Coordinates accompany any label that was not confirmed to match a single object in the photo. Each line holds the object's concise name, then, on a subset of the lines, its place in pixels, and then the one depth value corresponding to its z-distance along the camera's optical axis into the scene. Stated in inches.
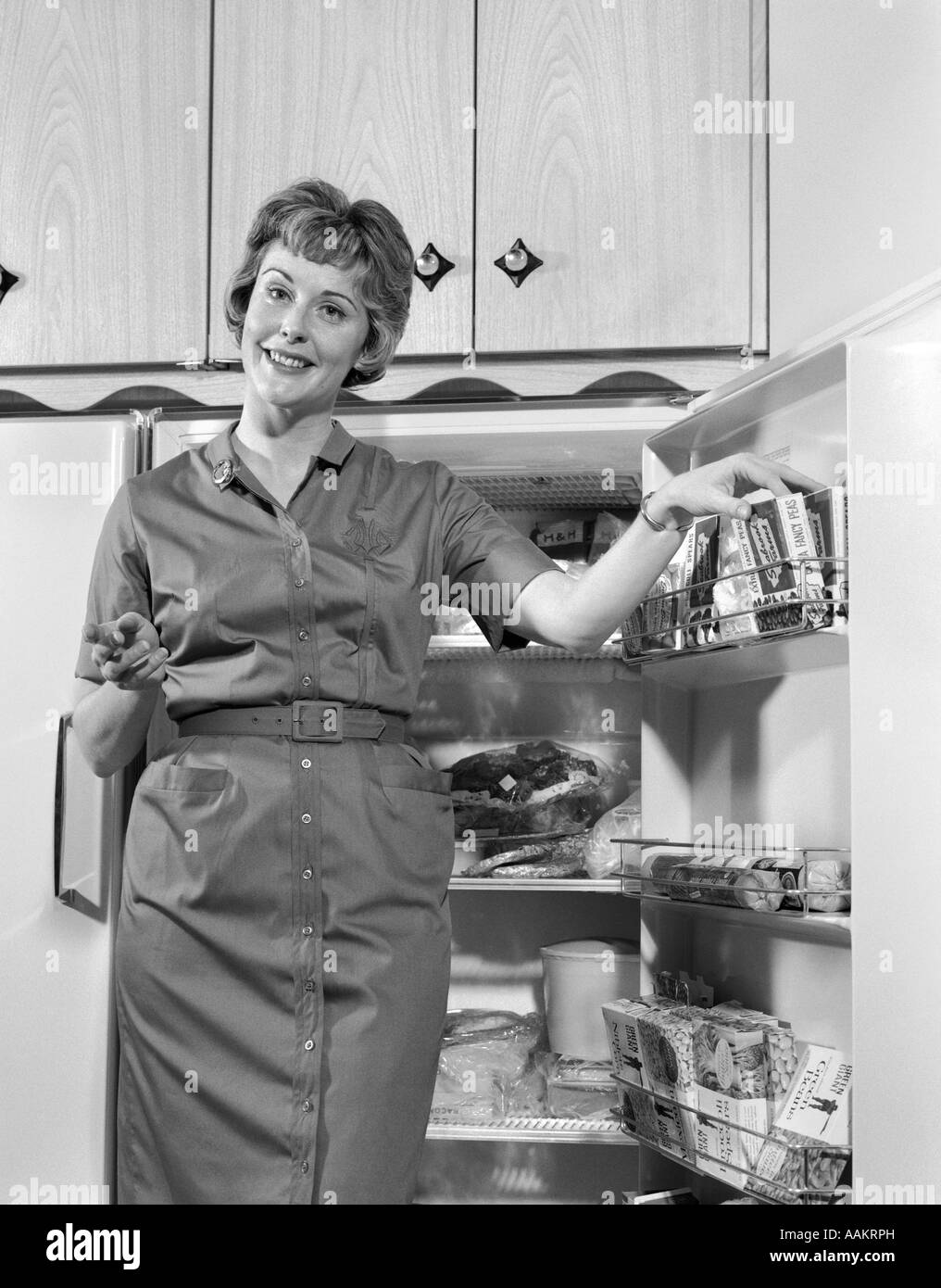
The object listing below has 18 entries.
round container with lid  86.7
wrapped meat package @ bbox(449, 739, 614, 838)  89.4
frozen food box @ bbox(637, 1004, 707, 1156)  64.6
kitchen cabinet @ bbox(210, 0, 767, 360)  77.2
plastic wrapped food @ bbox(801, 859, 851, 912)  57.5
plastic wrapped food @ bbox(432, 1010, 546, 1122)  85.7
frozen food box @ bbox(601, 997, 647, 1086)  69.5
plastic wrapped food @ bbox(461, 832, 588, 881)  85.7
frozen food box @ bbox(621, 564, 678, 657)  69.4
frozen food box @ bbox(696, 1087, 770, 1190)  60.2
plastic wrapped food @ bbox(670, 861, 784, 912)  59.1
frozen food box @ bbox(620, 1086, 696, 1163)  65.1
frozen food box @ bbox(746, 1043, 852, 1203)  55.2
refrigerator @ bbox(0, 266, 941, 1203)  53.1
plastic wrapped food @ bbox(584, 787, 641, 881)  84.3
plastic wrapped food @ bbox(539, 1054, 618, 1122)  83.4
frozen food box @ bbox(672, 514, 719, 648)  66.0
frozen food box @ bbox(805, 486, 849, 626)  56.4
